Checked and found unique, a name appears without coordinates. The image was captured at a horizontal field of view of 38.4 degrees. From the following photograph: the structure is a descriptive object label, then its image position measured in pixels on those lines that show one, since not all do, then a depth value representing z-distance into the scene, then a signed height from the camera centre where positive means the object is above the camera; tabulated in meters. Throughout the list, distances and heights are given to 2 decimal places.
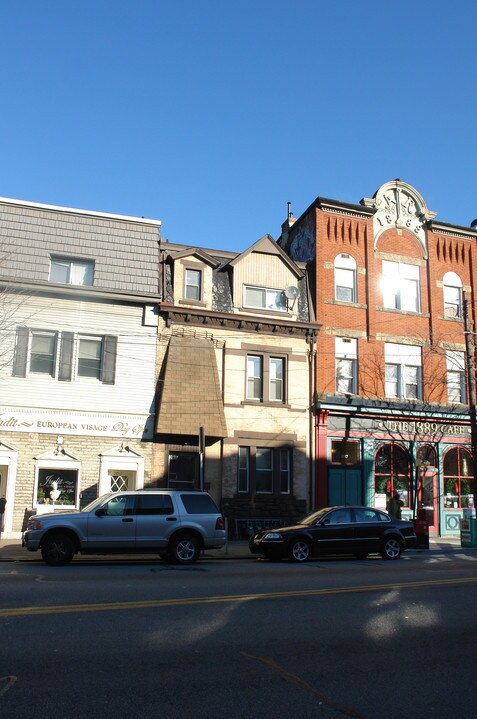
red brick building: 25.44 +5.98
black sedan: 16.66 -0.77
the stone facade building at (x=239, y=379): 22.72 +4.21
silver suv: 14.64 -0.60
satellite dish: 25.52 +7.70
